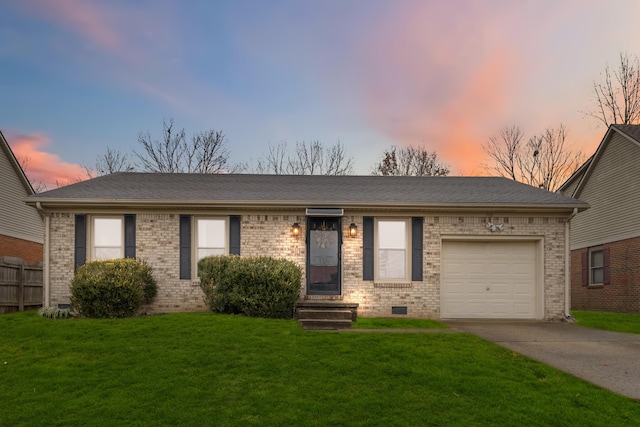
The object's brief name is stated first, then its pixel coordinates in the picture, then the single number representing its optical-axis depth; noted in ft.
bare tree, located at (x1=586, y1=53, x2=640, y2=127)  79.30
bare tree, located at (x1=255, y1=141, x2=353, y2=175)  92.99
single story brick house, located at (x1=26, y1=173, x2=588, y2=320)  35.91
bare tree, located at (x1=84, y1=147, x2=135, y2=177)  100.42
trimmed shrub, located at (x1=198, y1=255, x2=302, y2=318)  31.86
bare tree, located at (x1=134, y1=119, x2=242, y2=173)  95.30
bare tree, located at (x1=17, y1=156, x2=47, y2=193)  107.70
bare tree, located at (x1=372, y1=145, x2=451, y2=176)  101.65
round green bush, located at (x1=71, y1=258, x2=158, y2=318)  31.07
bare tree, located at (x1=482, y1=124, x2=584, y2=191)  99.25
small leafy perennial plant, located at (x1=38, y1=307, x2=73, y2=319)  32.33
